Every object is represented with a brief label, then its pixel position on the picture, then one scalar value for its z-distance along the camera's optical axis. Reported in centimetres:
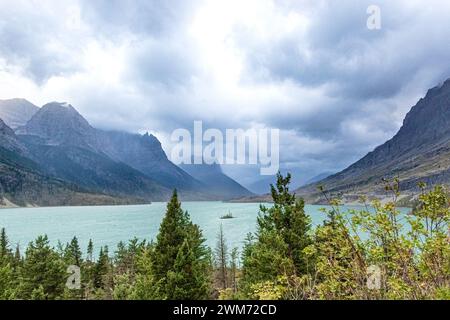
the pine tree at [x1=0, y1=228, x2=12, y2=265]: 6308
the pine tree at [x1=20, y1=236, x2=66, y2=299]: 3325
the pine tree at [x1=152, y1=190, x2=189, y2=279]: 2703
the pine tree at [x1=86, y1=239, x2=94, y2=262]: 8068
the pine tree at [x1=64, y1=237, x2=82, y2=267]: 5728
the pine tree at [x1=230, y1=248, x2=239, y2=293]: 6193
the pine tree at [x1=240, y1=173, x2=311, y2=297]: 2281
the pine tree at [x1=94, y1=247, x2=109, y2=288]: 5425
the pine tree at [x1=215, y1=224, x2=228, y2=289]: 6781
